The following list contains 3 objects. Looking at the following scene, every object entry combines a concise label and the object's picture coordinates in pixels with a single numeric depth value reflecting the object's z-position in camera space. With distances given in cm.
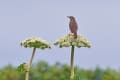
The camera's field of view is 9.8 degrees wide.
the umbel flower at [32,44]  1261
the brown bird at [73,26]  1154
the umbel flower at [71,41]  1191
